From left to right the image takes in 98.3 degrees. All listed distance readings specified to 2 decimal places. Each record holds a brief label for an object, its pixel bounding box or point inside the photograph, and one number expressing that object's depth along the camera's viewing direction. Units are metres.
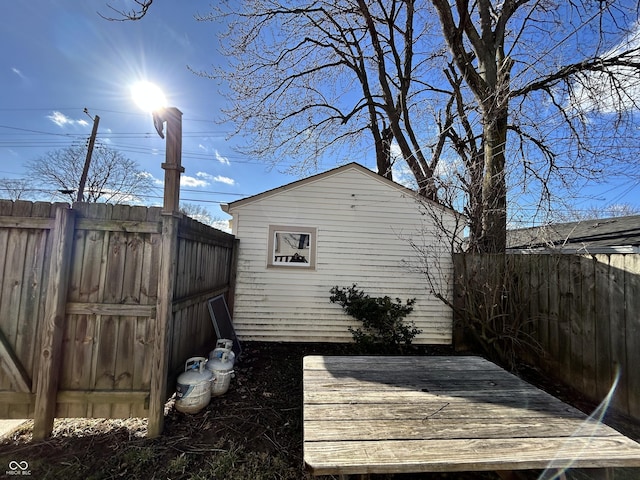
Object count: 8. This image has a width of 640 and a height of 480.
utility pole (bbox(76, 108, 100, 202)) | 11.27
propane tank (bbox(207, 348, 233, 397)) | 3.01
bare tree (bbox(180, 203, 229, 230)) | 22.37
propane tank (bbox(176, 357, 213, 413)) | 2.63
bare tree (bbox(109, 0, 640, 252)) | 4.86
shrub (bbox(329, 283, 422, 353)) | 4.98
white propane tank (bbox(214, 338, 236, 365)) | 3.45
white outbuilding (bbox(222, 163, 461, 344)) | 5.36
